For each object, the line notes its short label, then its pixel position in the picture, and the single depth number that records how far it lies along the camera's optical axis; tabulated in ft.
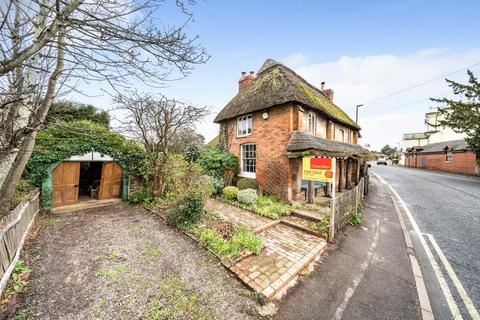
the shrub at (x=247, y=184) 34.17
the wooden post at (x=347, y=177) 45.14
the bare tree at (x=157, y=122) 27.86
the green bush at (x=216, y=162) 37.86
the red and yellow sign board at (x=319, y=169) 19.44
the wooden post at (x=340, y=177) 39.01
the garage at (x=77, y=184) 26.48
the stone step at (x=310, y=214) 22.45
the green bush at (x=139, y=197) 31.14
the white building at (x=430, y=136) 112.39
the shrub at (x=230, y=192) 32.42
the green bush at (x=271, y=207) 24.47
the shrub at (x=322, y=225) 19.51
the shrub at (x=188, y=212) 20.75
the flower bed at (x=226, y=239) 15.38
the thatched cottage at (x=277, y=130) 29.94
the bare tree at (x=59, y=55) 7.73
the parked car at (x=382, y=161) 148.72
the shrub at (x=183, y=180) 22.00
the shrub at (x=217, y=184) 35.45
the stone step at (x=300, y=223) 19.56
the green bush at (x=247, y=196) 29.01
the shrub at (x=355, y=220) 23.42
